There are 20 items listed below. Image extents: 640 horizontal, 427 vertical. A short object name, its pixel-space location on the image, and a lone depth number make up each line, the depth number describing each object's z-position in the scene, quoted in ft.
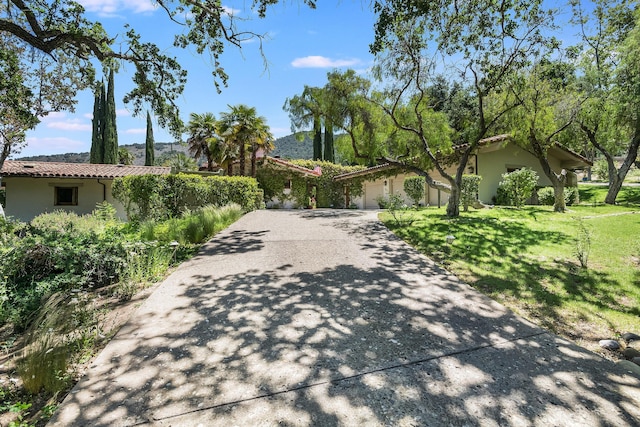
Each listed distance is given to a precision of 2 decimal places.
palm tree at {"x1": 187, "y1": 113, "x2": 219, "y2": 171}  92.68
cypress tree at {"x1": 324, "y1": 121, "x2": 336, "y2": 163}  112.37
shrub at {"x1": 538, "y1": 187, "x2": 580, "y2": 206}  57.26
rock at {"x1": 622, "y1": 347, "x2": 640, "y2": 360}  11.07
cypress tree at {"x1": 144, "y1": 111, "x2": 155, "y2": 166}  125.80
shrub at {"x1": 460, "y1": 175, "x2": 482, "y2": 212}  51.19
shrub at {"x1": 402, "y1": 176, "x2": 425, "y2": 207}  57.98
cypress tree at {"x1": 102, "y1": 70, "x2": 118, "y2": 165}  107.55
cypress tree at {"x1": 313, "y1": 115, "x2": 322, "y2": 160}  106.22
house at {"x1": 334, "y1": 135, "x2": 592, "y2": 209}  62.18
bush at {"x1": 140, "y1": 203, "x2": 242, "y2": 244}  27.46
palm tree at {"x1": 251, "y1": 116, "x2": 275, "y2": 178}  78.33
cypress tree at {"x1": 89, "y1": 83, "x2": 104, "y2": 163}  107.45
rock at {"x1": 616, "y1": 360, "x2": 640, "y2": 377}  10.15
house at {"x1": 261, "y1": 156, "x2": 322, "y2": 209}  90.68
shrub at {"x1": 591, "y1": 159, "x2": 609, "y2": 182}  124.06
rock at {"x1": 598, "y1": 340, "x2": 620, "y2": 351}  11.65
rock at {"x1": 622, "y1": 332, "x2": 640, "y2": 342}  12.07
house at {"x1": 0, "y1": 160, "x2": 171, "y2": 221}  64.69
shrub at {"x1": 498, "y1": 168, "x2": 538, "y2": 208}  45.39
